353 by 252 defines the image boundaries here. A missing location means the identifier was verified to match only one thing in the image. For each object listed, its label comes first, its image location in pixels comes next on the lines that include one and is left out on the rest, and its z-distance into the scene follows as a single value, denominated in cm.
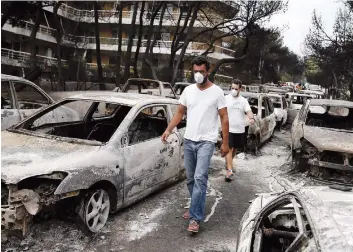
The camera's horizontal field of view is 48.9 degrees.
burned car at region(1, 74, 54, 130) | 659
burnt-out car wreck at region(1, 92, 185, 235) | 363
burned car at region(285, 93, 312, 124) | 1730
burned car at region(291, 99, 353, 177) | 671
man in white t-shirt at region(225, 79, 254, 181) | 707
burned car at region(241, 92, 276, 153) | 975
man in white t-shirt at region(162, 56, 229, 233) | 452
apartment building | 3319
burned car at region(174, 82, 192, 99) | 1684
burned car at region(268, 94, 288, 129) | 1572
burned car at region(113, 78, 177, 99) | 1316
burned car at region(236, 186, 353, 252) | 219
